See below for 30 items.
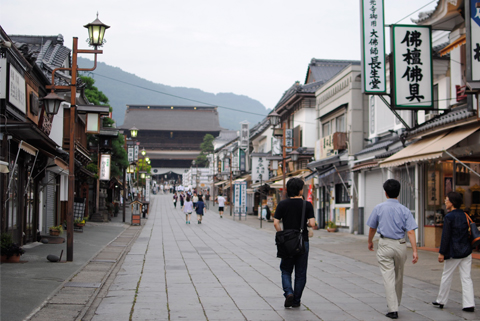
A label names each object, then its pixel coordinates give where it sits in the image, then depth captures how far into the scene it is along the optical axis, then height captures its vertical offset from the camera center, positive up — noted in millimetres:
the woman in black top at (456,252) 7113 -673
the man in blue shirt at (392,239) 6855 -498
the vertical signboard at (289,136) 34719 +3623
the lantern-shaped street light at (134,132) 36562 +4110
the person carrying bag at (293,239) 7176 -525
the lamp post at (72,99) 12281 +2079
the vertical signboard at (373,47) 15625 +4154
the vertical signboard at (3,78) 11221 +2335
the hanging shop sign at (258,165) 39653 +2208
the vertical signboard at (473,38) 11344 +3187
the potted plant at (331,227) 25406 -1304
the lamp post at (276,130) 26766 +3294
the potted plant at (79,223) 21156 -997
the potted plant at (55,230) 17281 -1036
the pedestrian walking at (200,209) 30594 -661
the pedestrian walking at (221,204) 39250 -494
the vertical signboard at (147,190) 45900 +516
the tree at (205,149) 85125 +7086
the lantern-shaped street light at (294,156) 28128 +2019
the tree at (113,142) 27391 +2813
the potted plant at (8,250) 11102 -1058
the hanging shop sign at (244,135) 47625 +5133
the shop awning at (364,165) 19516 +1139
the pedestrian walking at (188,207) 30312 -551
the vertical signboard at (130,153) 43312 +3274
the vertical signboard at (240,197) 36250 -6
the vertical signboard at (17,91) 12055 +2308
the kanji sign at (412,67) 14445 +3285
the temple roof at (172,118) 94062 +13239
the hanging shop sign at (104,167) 27547 +1367
